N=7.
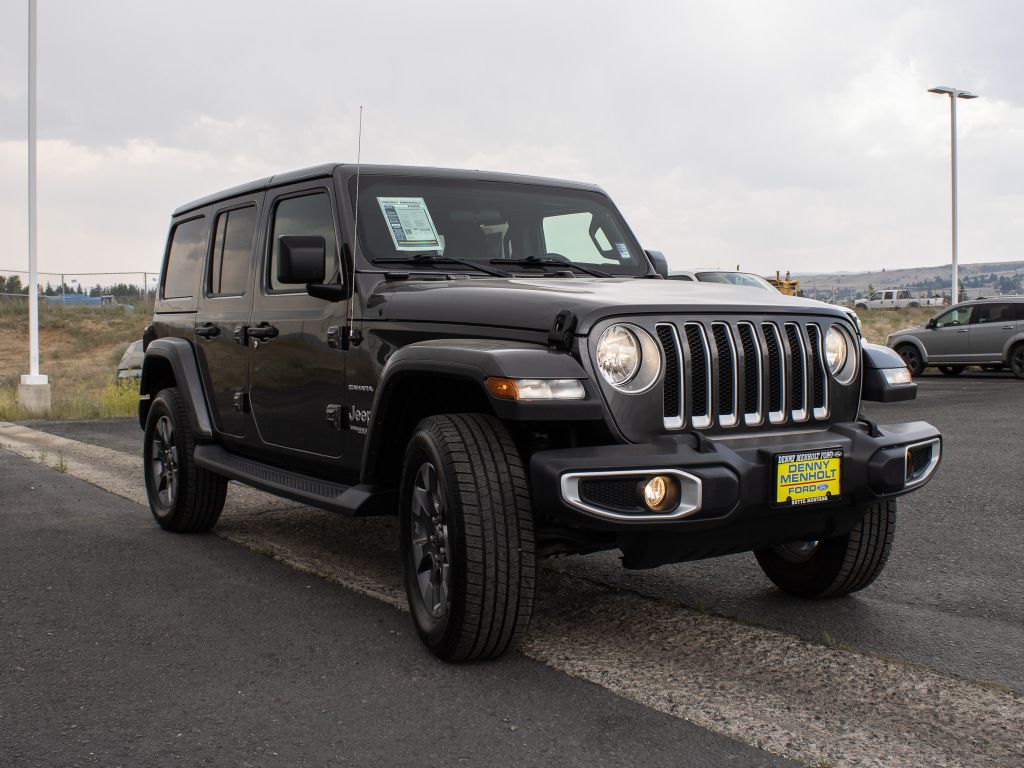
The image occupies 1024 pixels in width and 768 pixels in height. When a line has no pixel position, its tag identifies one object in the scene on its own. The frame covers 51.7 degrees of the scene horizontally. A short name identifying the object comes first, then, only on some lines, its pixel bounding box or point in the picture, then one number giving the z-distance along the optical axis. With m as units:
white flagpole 16.92
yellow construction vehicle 30.03
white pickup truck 68.38
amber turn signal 3.51
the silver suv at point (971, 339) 19.94
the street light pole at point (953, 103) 31.36
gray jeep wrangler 3.59
